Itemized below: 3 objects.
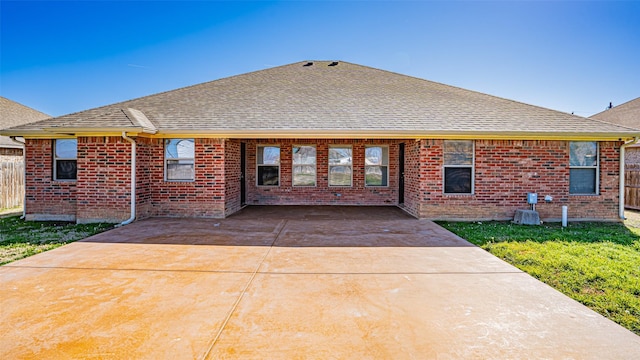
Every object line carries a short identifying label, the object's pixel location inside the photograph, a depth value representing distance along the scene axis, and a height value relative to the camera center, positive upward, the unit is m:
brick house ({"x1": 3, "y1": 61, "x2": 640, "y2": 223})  8.39 +0.64
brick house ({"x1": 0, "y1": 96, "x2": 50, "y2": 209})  11.55 +0.05
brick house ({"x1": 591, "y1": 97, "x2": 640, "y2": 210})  11.61 +0.75
